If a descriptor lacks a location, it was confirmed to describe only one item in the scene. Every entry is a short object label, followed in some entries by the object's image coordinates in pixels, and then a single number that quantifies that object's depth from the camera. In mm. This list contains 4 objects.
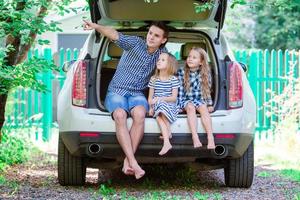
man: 6273
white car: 6145
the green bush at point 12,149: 8844
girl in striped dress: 6090
